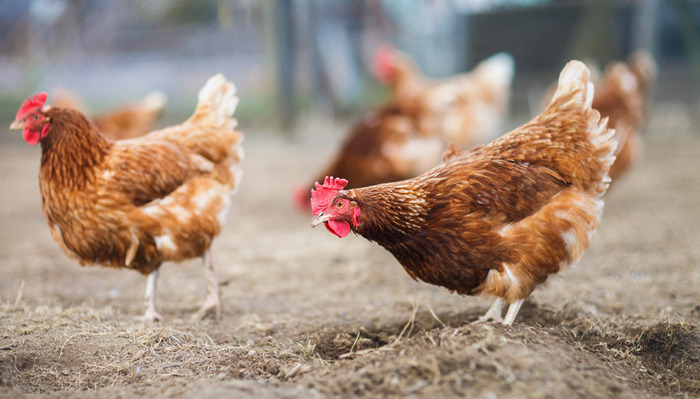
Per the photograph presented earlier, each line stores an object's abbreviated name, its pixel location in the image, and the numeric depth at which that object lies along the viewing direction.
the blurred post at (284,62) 9.66
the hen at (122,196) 3.00
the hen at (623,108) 5.54
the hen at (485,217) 2.59
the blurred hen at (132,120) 5.66
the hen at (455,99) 6.46
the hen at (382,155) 5.97
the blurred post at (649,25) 9.40
